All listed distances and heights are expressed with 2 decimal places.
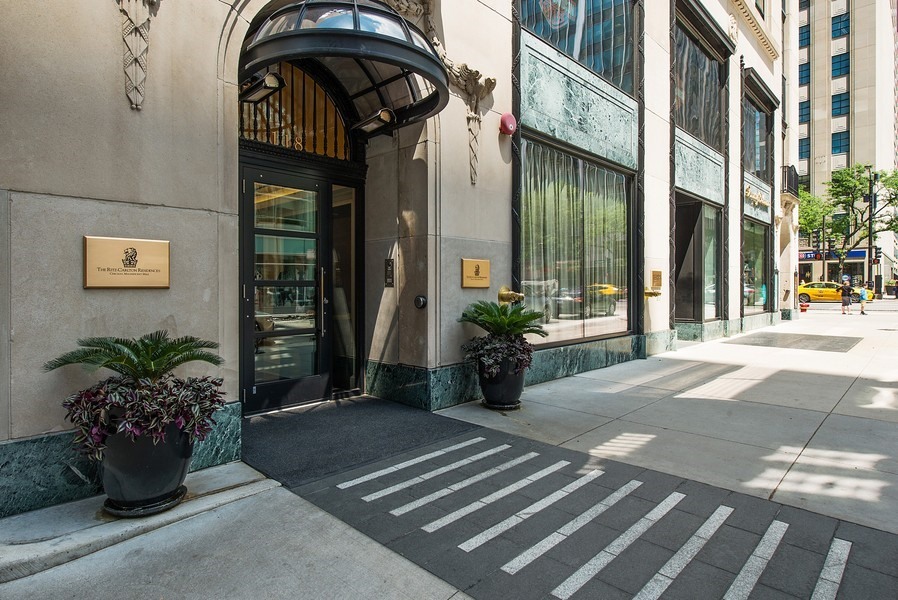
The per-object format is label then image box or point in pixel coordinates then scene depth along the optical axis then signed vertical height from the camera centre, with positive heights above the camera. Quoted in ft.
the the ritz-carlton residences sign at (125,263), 12.18 +0.80
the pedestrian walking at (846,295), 81.35 -0.93
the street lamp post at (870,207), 131.14 +22.80
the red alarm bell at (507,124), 24.08 +8.11
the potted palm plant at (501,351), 20.59 -2.46
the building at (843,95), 165.48 +67.22
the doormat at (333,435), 14.69 -4.97
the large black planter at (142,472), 10.84 -3.95
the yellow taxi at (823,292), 126.72 -0.62
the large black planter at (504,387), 20.80 -4.05
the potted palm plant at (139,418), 10.64 -2.71
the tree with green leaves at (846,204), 137.80 +24.30
